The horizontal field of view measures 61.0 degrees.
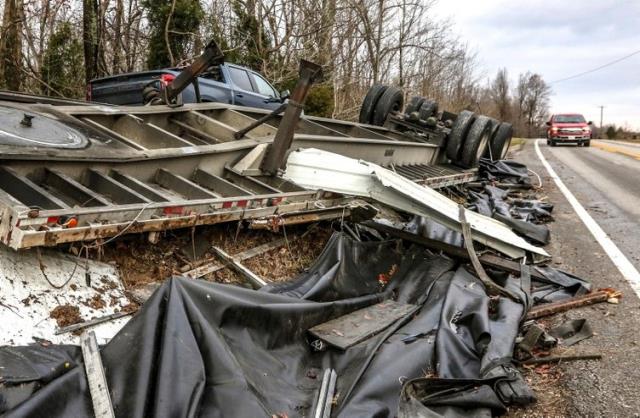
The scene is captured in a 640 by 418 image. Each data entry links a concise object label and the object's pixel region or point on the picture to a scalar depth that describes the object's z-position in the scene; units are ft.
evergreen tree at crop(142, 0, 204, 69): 53.72
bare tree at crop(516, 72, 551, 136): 303.89
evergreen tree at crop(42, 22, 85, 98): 49.57
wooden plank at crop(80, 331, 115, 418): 7.70
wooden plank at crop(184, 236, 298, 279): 13.52
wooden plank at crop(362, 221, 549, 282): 17.06
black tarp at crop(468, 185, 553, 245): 22.26
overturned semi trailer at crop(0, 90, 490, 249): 11.04
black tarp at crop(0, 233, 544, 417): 7.98
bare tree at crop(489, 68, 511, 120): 243.79
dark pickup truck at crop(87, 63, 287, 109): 31.42
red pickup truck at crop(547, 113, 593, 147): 94.58
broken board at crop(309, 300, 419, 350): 11.40
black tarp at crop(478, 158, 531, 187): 35.96
